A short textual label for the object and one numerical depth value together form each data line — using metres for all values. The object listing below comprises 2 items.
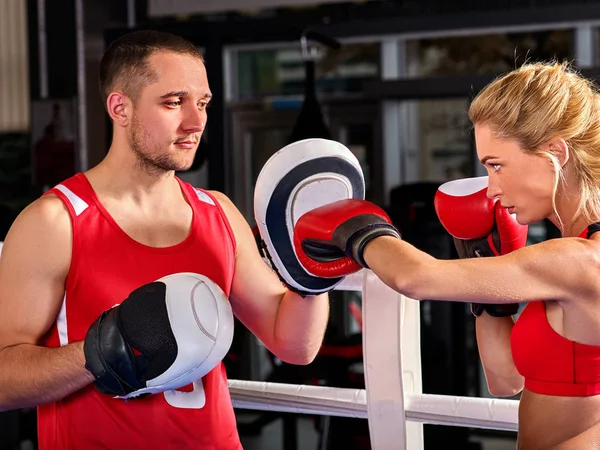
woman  1.77
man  1.97
